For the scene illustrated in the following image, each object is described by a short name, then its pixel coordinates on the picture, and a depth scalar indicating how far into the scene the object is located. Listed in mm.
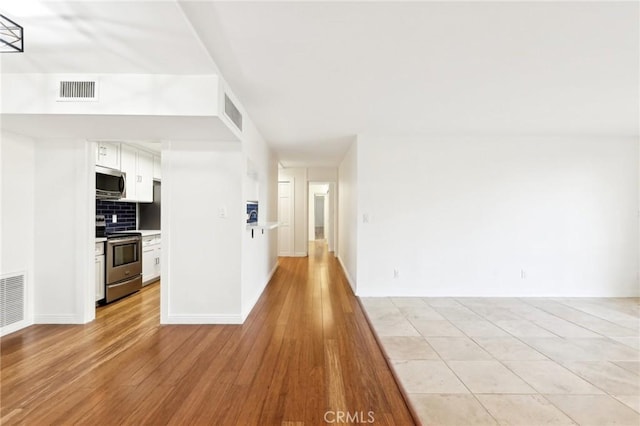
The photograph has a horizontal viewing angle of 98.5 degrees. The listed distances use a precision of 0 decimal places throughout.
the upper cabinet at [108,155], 3797
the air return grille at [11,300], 2816
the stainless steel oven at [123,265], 3703
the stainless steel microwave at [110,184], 3822
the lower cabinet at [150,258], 4461
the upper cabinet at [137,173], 4328
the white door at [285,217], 7781
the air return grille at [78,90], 2291
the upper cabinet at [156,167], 5082
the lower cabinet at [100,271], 3578
